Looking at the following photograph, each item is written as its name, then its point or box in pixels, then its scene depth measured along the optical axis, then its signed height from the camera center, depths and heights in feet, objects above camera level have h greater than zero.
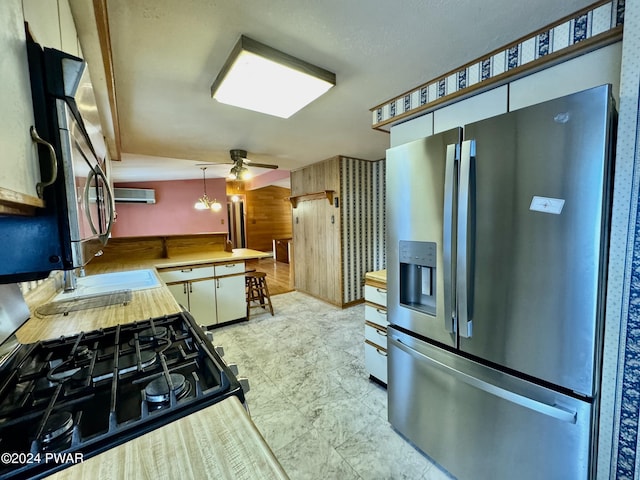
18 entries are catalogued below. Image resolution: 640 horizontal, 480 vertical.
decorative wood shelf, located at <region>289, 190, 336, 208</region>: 13.21 +1.37
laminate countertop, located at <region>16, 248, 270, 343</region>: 3.99 -1.56
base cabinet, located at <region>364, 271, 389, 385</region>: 6.75 -2.80
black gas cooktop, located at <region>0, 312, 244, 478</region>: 1.81 -1.50
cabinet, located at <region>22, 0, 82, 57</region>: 1.86 +1.87
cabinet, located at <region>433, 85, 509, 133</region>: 4.85 +2.15
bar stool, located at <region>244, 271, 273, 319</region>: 12.53 -3.18
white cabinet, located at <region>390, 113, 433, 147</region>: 5.96 +2.13
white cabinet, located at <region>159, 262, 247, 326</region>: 9.93 -2.66
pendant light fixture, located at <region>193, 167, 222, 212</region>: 19.76 +1.63
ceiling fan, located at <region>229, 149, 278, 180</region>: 10.86 +2.45
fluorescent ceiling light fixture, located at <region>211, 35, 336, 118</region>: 4.56 +2.83
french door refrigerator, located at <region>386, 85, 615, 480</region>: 3.13 -0.95
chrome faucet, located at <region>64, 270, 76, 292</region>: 6.21 -1.31
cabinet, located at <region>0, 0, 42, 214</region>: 1.36 +0.61
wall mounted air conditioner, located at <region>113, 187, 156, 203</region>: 19.42 +2.32
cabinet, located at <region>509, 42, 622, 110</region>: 3.76 +2.17
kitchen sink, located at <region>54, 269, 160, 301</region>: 6.06 -1.48
